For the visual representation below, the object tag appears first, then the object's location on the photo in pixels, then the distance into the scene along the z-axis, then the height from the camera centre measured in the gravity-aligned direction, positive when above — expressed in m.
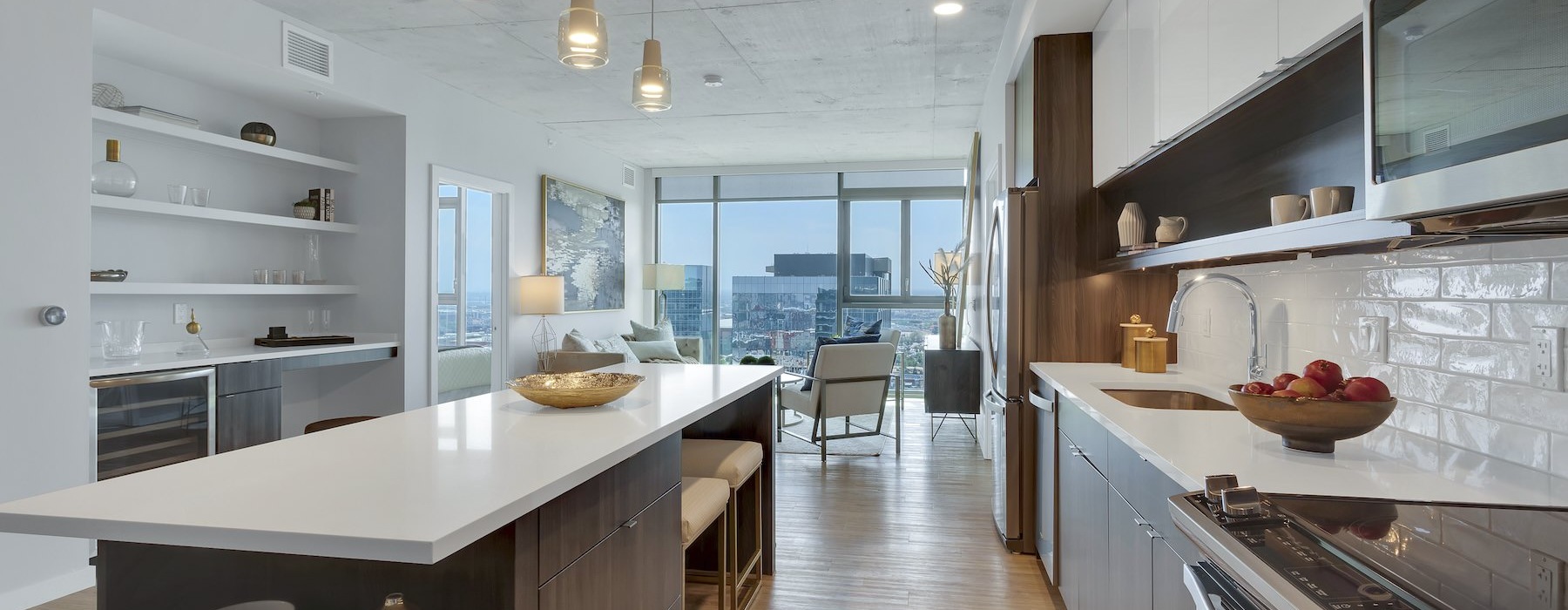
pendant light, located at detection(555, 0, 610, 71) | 2.14 +0.77
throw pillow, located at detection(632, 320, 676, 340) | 7.49 -0.27
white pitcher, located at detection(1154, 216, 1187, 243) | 2.54 +0.26
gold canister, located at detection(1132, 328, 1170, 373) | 2.84 -0.18
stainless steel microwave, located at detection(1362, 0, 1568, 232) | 0.80 +0.24
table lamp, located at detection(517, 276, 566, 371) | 5.92 +0.08
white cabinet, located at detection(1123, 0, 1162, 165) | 2.42 +0.77
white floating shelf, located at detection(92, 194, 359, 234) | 3.27 +0.45
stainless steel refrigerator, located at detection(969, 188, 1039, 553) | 3.19 -0.34
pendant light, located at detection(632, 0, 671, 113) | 2.60 +0.78
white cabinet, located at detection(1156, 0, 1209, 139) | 2.02 +0.68
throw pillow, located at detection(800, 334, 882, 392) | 5.35 -0.27
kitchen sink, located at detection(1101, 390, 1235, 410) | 2.32 -0.30
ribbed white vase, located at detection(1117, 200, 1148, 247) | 2.88 +0.31
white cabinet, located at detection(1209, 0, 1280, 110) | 1.64 +0.61
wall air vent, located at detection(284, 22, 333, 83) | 3.89 +1.33
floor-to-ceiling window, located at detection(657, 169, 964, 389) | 7.86 +0.56
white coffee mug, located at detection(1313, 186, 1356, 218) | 1.56 +0.22
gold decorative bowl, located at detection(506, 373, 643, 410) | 2.02 -0.23
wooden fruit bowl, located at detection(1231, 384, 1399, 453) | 1.33 -0.20
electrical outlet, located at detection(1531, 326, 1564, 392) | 1.20 -0.08
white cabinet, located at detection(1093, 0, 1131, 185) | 2.83 +0.85
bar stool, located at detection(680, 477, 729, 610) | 2.12 -0.59
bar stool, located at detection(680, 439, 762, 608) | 2.48 -0.54
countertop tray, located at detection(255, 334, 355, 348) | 4.14 -0.20
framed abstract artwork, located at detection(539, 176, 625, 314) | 6.37 +0.56
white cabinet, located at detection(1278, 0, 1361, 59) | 1.33 +0.54
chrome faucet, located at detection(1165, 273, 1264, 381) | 2.09 +0.00
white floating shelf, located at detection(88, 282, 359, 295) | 3.31 +0.08
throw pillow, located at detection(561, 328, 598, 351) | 6.02 -0.30
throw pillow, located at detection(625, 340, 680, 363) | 7.10 -0.43
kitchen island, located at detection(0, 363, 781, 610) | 1.06 -0.31
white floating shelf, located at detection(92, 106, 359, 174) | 3.24 +0.81
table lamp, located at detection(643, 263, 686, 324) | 7.76 +0.29
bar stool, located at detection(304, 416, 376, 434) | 2.37 -0.37
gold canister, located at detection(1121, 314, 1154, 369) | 2.99 -0.13
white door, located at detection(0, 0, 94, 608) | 2.74 +0.12
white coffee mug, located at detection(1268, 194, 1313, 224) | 1.77 +0.23
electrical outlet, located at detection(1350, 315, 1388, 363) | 1.69 -0.07
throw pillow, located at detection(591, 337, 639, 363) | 6.43 -0.36
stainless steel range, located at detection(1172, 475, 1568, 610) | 0.74 -0.28
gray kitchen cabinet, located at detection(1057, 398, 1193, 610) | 1.50 -0.55
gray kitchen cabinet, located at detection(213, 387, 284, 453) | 3.53 -0.55
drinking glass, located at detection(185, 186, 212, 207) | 3.77 +0.54
